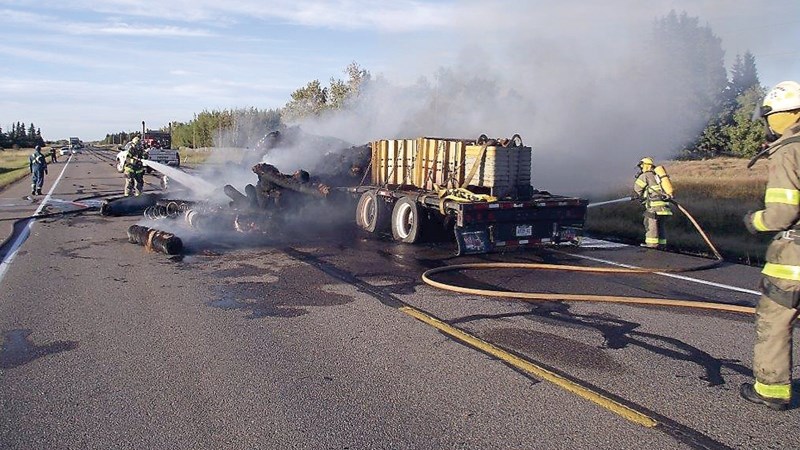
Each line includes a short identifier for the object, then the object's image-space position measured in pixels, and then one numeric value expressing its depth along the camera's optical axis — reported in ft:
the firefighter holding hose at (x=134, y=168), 59.31
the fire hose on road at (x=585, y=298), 22.25
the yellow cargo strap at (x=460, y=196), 33.19
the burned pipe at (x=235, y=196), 43.04
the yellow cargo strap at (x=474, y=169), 33.91
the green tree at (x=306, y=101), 110.63
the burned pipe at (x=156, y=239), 33.40
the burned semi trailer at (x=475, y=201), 32.32
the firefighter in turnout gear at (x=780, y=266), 13.39
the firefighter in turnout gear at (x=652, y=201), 35.65
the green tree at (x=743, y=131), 128.38
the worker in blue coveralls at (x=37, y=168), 71.72
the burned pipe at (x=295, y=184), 42.55
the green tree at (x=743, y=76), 152.56
